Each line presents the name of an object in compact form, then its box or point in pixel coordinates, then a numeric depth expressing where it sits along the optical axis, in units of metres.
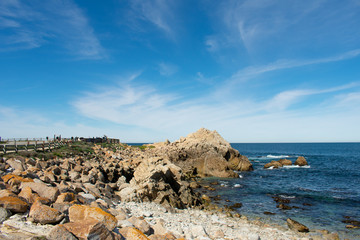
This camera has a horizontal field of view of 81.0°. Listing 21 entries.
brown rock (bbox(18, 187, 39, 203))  8.55
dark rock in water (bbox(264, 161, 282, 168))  66.06
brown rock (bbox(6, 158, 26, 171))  15.75
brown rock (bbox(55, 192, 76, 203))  9.37
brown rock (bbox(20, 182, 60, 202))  9.36
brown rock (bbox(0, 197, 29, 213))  7.37
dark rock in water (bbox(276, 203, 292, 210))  24.34
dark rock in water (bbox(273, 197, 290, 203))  27.31
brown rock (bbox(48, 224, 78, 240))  5.91
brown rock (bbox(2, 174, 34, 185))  10.22
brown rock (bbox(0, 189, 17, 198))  8.05
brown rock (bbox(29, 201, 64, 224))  7.16
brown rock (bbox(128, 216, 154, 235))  9.48
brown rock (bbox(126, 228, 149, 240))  7.47
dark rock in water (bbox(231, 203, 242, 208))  24.80
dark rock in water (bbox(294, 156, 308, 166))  68.94
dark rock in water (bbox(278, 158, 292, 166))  70.00
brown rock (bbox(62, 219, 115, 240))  6.25
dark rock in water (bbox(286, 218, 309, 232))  17.73
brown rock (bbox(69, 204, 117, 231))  7.72
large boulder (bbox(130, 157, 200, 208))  20.17
